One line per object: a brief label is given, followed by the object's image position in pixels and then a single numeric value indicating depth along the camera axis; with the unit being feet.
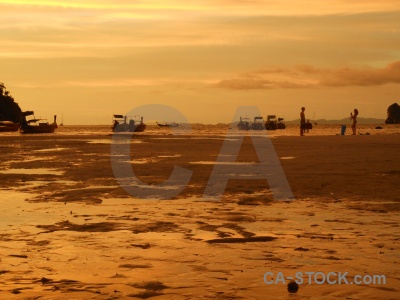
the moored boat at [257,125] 411.54
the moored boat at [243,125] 425.16
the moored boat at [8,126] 334.65
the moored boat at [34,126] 297.65
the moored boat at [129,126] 326.85
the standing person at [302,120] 157.83
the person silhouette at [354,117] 161.97
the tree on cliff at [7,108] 433.56
